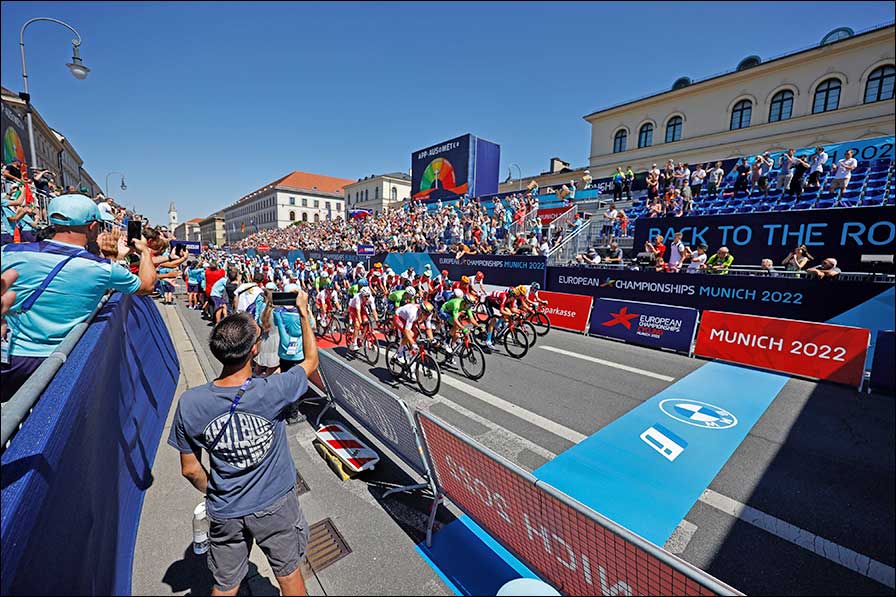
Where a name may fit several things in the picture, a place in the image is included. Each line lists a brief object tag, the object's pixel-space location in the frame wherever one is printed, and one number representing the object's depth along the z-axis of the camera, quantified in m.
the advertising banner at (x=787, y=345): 7.91
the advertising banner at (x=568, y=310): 12.52
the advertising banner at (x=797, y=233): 10.07
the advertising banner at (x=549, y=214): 21.77
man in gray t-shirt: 2.04
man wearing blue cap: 2.44
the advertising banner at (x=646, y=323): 10.24
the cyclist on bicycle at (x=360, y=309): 9.55
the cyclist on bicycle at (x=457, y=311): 8.23
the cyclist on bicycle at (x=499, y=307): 9.71
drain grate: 3.05
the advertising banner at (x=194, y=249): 27.00
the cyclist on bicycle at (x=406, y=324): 7.53
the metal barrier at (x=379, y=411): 3.64
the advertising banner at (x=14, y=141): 23.86
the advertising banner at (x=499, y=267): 16.39
